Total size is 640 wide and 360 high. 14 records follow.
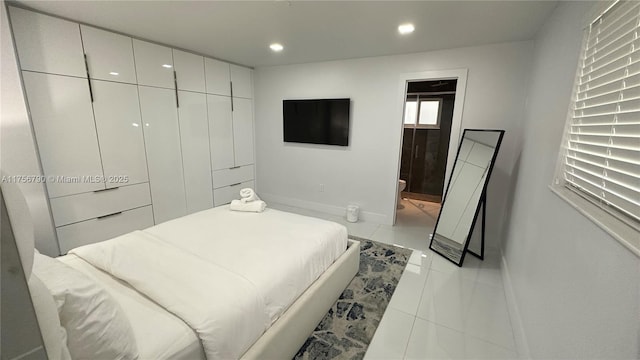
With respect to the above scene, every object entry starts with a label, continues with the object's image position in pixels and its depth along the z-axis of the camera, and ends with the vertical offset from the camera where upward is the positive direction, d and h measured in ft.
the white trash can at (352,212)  12.62 -3.91
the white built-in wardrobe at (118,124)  7.63 +0.23
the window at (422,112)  15.71 +1.36
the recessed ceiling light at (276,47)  10.09 +3.41
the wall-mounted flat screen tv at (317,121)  12.55 +0.59
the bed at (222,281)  3.74 -2.72
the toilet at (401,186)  14.80 -3.07
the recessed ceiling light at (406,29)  7.89 +3.29
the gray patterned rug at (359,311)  5.53 -4.60
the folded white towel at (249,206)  8.54 -2.49
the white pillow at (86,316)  2.81 -2.18
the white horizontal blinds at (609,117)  2.92 +0.27
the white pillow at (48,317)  2.02 -1.59
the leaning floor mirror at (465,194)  8.59 -2.12
